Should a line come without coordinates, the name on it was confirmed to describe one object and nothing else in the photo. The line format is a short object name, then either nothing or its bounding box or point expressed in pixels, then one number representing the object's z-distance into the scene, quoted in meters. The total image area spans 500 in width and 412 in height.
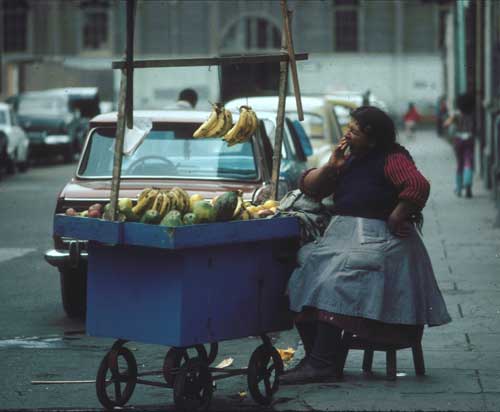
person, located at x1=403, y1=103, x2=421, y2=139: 67.92
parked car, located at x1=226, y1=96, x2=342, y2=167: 26.35
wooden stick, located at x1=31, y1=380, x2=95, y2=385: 11.36
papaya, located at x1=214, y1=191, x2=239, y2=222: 10.07
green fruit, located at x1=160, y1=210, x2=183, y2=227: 9.67
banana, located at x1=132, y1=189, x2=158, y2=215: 10.10
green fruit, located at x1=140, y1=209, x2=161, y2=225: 9.88
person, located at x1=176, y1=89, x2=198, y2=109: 23.80
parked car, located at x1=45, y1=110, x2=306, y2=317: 15.08
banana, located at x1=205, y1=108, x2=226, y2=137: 10.94
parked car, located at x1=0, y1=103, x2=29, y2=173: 42.66
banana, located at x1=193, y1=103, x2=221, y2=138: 10.93
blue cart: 9.70
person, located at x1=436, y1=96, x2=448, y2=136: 66.57
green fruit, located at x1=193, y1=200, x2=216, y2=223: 9.97
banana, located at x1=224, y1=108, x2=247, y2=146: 11.04
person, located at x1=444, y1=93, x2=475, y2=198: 31.09
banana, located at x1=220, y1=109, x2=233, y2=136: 11.01
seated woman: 10.54
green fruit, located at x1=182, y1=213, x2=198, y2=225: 9.86
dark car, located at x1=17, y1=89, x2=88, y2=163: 49.71
